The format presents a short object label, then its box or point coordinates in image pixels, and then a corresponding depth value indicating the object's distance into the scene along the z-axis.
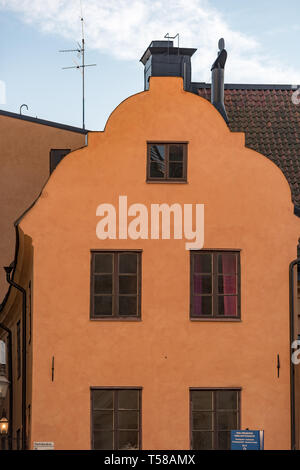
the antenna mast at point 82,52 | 38.81
